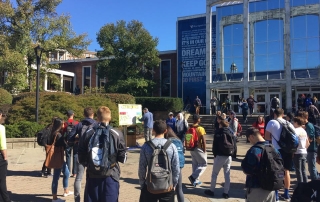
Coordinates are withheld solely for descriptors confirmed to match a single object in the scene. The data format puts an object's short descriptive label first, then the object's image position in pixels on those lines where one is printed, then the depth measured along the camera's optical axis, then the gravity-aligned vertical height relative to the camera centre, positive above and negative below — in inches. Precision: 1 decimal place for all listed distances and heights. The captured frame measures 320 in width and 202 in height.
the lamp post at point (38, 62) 553.6 +95.2
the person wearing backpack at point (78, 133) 210.1 -18.8
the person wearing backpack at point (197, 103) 992.9 +20.7
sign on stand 503.5 -11.4
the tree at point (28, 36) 807.7 +210.1
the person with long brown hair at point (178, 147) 204.8 -26.3
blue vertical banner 1264.8 +228.4
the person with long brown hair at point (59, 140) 244.1 -25.0
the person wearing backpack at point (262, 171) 150.3 -31.8
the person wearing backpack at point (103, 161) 151.7 -26.5
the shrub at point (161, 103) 1045.2 +22.2
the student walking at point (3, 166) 202.5 -38.2
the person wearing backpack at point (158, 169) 152.0 -31.0
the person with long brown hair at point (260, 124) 383.9 -19.4
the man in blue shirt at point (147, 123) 543.2 -24.7
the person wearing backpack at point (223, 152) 247.0 -35.5
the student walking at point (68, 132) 257.5 -19.1
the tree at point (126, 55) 1131.3 +210.6
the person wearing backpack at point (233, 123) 437.7 -20.2
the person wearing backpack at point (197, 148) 275.4 -35.8
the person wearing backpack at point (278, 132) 235.1 -18.2
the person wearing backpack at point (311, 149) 258.8 -35.5
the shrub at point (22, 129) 511.2 -33.6
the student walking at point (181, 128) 397.7 -25.0
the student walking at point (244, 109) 840.3 +0.3
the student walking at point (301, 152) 245.8 -35.7
